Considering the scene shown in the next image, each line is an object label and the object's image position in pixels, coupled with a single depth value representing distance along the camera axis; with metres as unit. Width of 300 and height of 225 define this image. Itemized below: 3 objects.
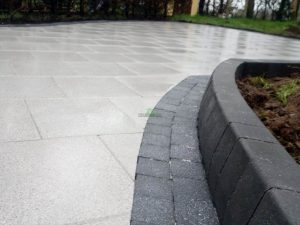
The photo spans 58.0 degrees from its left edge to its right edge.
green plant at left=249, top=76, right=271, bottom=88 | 3.58
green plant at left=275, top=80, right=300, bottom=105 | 2.96
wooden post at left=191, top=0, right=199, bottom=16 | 20.16
